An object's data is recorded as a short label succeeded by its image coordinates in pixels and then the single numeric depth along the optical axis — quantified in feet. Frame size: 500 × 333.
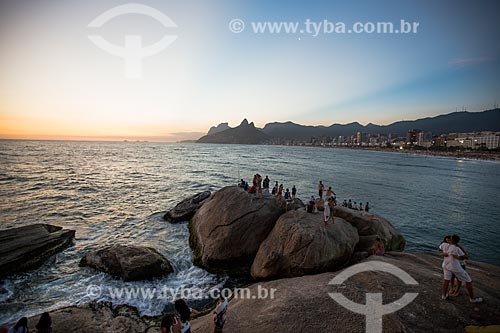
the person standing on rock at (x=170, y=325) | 19.43
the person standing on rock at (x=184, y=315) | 19.45
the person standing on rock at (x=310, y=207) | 47.68
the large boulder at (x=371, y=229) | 47.24
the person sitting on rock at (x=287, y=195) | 56.48
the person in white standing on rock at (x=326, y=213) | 42.29
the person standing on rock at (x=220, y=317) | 22.07
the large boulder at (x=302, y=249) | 36.45
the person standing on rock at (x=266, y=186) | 62.58
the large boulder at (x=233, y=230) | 43.65
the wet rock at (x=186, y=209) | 69.10
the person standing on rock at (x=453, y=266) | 23.24
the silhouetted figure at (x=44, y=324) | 22.22
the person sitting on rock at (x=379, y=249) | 39.78
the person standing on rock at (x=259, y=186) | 55.86
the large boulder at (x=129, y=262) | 38.88
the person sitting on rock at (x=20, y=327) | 20.34
